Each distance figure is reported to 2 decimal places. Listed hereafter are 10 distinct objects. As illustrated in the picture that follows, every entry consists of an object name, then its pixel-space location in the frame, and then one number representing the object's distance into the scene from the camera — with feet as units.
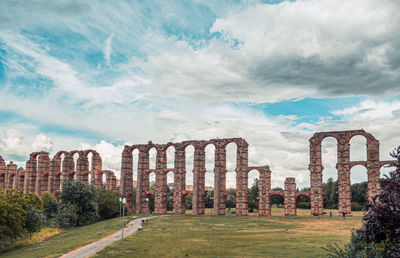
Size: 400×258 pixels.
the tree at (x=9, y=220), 123.44
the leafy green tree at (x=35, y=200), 171.55
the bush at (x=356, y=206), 266.96
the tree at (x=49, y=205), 191.72
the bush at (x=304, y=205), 310.24
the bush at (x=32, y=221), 144.77
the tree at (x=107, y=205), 205.89
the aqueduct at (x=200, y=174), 191.72
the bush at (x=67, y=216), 174.29
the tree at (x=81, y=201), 185.68
